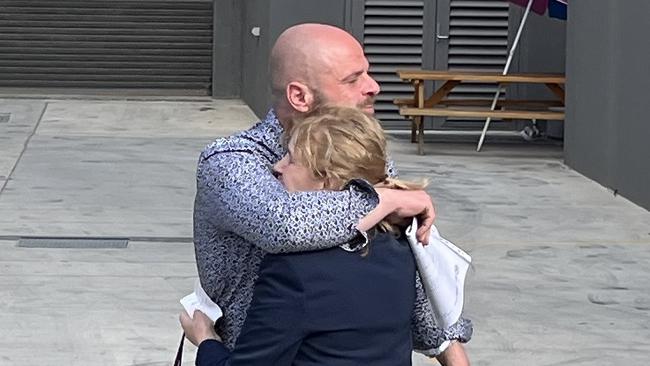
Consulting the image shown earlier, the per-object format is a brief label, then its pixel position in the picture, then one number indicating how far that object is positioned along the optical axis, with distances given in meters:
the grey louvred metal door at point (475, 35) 13.87
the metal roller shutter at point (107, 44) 17.53
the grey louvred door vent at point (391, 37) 13.82
